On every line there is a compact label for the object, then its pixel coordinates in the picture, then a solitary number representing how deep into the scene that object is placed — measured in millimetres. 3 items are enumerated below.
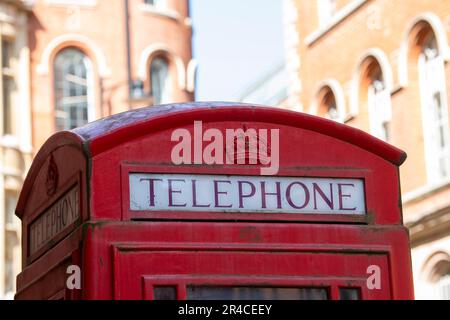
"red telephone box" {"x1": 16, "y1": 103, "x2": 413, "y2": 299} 5988
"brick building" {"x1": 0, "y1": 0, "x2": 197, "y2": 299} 29344
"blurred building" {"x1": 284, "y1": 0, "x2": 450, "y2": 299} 20812
